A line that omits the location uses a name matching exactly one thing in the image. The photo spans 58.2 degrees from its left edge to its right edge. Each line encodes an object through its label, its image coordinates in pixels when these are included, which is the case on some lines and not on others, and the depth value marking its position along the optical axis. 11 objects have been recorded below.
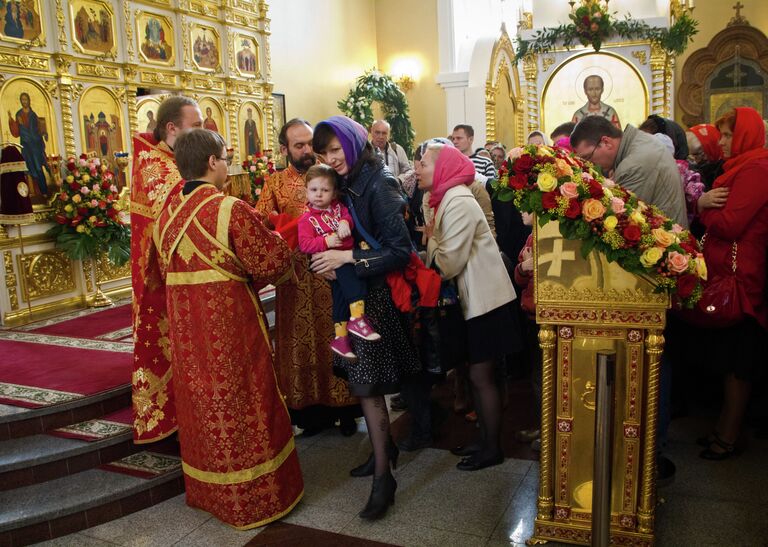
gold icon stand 2.88
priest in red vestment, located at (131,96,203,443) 3.82
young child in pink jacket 3.22
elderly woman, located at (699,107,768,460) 3.55
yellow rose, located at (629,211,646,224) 2.78
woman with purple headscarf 3.20
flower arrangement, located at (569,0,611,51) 10.16
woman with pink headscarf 3.55
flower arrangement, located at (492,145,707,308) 2.74
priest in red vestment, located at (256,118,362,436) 4.22
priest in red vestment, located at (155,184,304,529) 3.19
